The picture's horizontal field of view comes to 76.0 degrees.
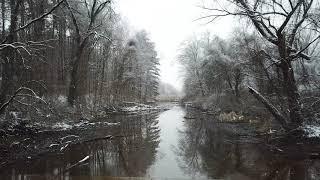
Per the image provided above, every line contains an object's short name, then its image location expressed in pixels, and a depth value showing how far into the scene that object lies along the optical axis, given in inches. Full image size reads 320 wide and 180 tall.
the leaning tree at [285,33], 379.1
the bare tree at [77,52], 604.6
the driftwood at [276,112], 386.6
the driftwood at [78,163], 281.5
